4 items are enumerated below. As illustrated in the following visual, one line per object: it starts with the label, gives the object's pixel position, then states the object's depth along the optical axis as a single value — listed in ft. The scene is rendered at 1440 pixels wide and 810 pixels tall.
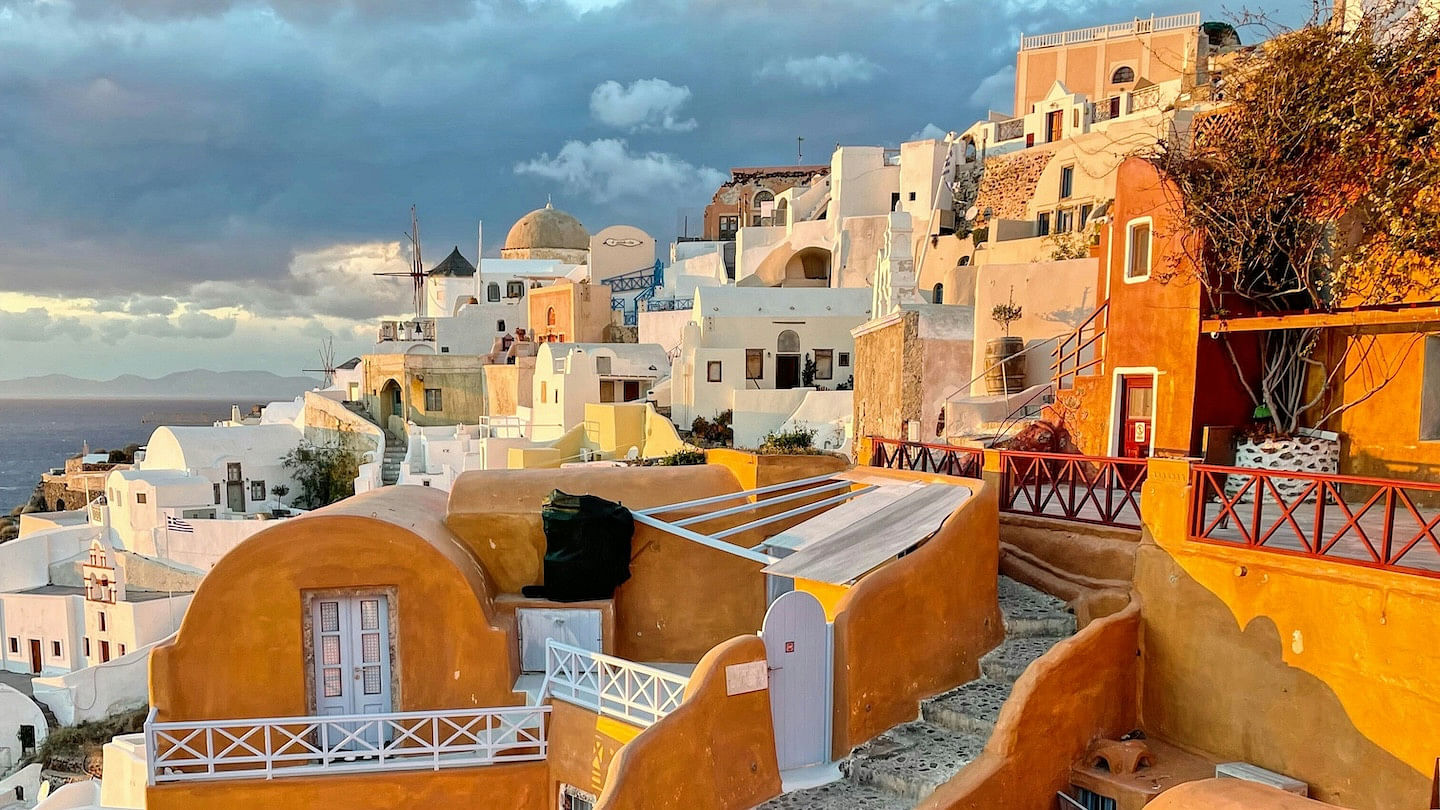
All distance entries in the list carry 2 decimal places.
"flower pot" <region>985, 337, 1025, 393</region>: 53.26
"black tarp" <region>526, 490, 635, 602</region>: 33.73
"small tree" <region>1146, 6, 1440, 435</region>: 28.17
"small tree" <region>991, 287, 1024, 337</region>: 55.11
